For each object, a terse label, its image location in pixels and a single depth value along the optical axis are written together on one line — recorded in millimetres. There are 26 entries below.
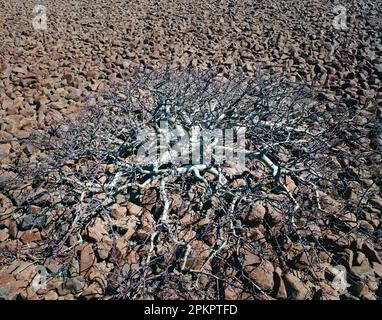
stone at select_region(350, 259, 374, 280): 2035
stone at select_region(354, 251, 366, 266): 2086
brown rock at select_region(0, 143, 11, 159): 2914
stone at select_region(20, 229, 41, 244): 2264
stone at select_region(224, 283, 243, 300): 1920
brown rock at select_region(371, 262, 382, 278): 2043
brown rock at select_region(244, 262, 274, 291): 1963
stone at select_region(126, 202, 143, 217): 2393
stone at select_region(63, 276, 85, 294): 1969
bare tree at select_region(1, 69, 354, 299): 2072
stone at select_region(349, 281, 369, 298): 1943
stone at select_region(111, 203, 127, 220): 2363
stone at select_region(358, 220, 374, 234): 2265
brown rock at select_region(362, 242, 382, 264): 2104
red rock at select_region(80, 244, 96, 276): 2072
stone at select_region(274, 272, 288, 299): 1924
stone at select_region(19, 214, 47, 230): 2318
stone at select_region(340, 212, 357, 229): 2271
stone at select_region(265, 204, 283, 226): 2279
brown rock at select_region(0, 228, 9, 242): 2293
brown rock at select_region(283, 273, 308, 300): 1910
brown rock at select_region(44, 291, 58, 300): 1945
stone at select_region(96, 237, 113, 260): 2125
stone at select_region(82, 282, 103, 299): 1938
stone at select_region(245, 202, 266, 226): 2277
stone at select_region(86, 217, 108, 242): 2215
